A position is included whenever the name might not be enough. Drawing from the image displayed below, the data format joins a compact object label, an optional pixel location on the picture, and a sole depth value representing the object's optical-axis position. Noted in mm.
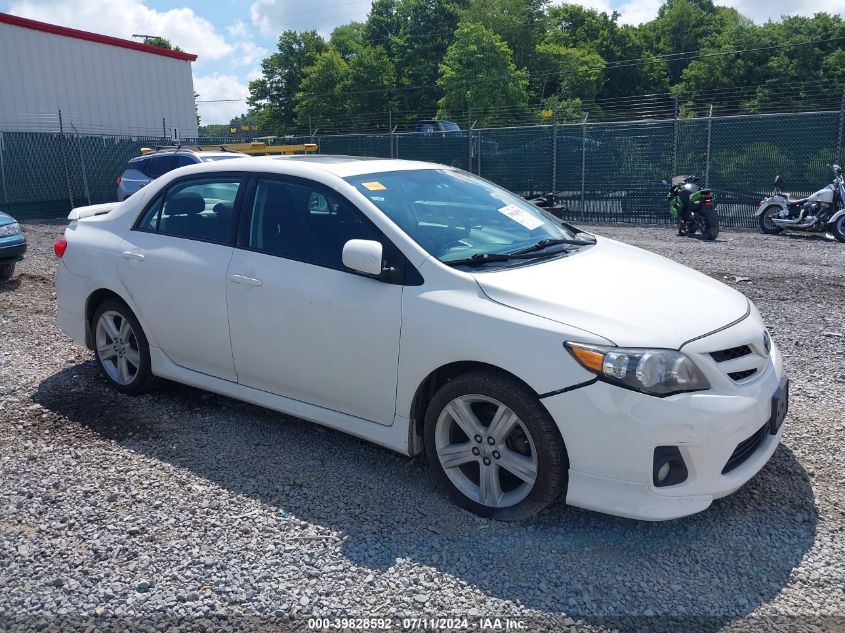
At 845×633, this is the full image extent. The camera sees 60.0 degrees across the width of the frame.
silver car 15195
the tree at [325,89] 55312
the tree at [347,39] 71125
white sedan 3115
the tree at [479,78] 43938
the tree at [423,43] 59469
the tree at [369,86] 55375
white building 23984
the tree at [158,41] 73094
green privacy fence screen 14375
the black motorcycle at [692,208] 13383
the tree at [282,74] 65500
